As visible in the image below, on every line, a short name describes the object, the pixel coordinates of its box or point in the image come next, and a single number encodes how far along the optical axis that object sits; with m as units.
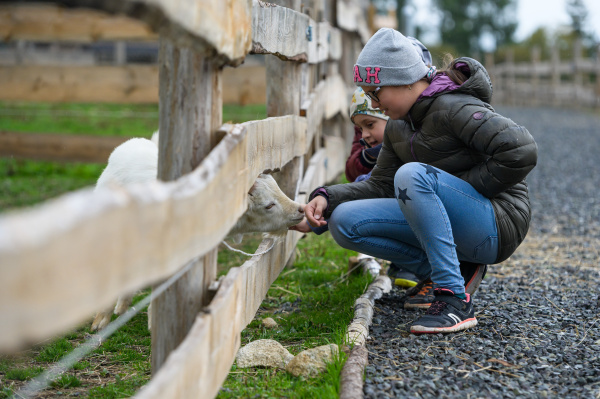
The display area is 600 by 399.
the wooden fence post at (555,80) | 25.92
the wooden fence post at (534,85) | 28.14
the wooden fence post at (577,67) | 24.14
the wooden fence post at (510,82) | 30.02
